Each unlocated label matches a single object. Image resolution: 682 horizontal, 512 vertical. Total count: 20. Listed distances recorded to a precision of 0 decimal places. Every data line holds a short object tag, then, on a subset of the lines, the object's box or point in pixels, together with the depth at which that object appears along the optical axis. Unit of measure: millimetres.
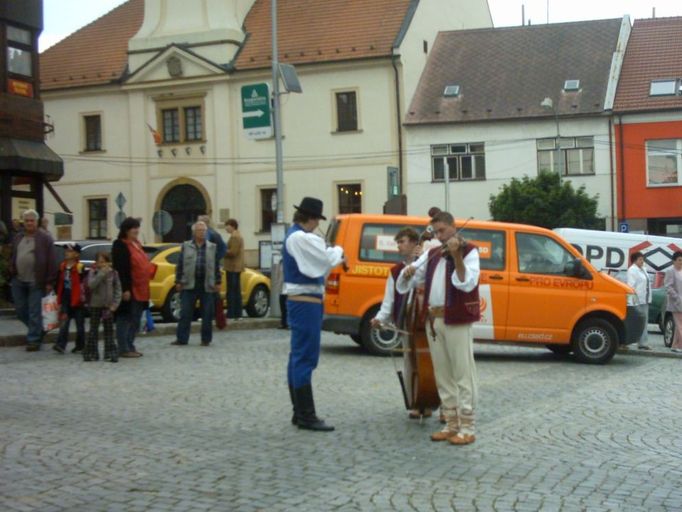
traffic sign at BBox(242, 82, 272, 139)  24516
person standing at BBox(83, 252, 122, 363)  13828
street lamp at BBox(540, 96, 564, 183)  43219
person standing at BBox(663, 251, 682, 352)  19234
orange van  15477
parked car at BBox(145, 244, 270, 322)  21484
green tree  40500
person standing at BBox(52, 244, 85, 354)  14516
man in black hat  9008
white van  27016
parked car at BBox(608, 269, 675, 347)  20297
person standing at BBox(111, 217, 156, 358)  14242
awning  26281
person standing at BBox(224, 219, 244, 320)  20156
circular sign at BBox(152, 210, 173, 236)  29922
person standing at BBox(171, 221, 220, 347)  16016
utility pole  25112
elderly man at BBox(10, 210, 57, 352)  14625
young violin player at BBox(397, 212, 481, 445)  8656
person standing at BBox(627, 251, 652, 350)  18919
